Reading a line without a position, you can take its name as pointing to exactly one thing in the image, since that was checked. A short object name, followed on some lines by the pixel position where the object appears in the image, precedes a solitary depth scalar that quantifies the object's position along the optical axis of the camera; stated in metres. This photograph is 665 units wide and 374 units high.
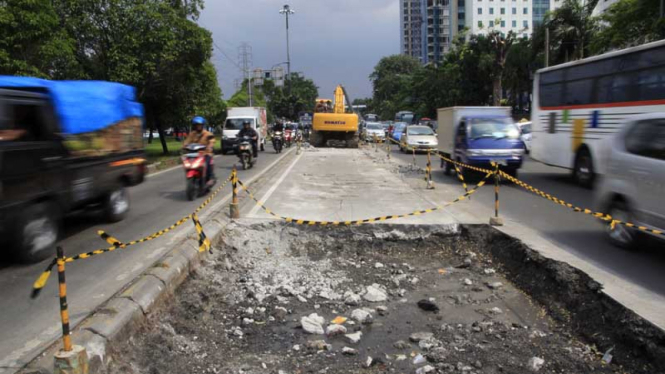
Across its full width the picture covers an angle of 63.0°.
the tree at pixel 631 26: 24.64
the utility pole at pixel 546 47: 35.03
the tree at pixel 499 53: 37.09
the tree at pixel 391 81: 94.03
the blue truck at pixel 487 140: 14.80
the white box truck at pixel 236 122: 29.41
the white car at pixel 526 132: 26.92
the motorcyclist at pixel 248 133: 19.03
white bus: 11.41
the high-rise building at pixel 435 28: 135.12
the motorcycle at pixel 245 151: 18.69
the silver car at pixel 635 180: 6.49
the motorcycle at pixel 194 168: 11.59
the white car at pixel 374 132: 39.97
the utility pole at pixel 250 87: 51.02
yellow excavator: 33.31
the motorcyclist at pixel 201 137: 12.11
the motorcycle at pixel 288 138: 35.34
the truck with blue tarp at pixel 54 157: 6.06
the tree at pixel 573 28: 39.69
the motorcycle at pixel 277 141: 29.27
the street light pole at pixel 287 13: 66.81
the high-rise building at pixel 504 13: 113.94
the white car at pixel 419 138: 28.06
